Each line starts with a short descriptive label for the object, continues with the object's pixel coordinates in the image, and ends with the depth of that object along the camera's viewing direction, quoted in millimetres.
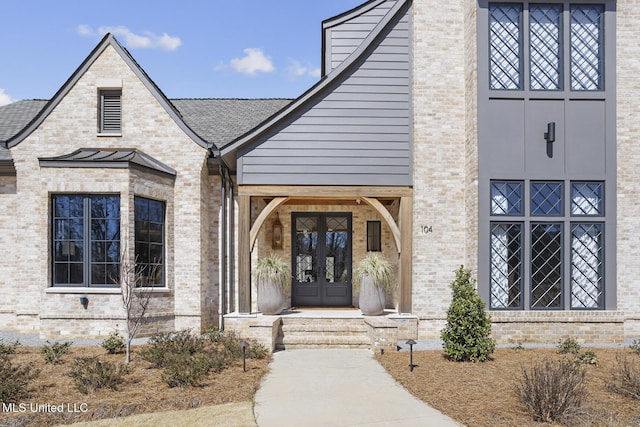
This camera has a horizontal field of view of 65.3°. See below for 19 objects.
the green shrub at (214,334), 10062
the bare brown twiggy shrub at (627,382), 6350
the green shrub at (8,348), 8617
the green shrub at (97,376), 6660
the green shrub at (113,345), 9039
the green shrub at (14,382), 6184
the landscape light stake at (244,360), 7666
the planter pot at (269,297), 10844
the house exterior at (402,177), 10289
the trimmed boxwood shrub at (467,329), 8609
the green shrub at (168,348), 8117
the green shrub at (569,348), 9086
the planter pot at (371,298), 10930
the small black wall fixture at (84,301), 10383
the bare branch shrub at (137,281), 9391
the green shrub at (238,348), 8742
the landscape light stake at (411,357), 7871
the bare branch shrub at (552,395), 5566
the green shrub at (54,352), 8297
